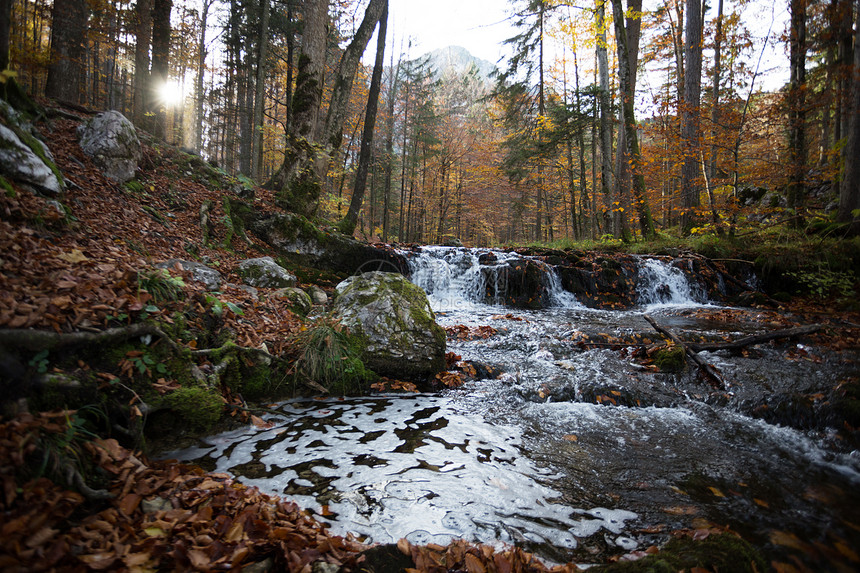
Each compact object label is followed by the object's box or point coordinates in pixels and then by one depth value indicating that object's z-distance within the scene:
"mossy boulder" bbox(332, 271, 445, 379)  4.60
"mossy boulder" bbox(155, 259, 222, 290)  4.54
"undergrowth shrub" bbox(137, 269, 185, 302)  3.26
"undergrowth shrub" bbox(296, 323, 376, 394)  4.21
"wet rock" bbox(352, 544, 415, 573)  1.87
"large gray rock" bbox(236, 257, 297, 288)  6.04
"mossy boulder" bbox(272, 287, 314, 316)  5.44
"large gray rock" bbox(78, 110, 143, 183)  6.17
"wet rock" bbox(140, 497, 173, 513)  1.84
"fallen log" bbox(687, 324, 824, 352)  5.30
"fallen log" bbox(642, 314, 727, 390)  4.54
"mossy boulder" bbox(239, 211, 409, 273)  8.24
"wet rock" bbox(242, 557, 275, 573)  1.63
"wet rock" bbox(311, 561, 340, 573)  1.74
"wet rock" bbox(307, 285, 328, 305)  6.71
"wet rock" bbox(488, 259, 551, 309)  10.97
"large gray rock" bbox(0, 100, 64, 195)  3.79
